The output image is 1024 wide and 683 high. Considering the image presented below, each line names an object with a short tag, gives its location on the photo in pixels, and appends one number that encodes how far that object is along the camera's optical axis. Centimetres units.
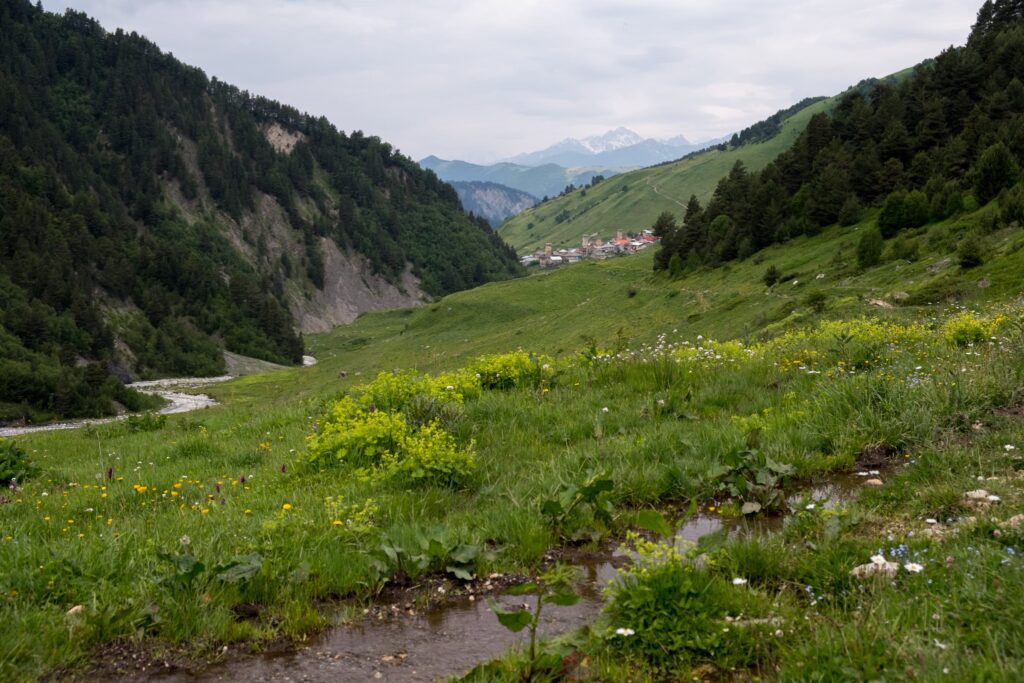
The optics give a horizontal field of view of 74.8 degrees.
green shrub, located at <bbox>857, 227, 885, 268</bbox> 4362
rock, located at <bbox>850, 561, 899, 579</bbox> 439
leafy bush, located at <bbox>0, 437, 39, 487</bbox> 1095
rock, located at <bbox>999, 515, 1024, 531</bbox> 469
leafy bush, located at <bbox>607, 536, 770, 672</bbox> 411
